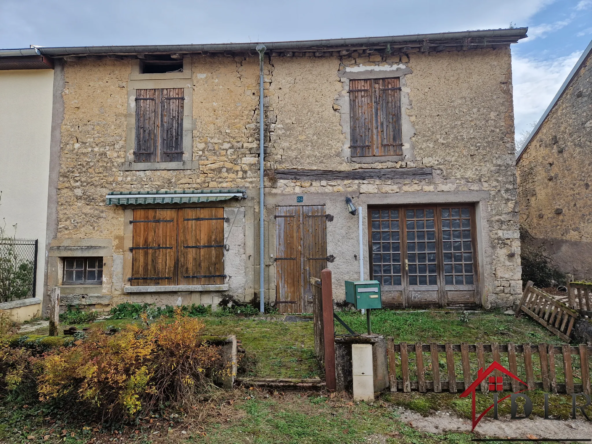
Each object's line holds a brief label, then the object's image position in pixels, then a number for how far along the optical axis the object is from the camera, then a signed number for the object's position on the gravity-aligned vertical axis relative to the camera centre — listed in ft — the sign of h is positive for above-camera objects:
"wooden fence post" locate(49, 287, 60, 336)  16.14 -2.63
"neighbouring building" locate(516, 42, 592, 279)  29.27 +6.13
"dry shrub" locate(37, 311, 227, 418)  10.48 -3.42
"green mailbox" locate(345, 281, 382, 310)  14.17 -1.62
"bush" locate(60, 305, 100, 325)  23.49 -4.00
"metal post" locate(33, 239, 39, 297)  25.49 -1.43
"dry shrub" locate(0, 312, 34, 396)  12.10 -3.73
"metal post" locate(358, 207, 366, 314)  25.38 +1.26
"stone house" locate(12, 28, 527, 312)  25.61 +5.58
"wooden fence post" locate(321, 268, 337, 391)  12.73 -2.73
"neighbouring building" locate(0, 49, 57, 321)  25.66 +6.84
